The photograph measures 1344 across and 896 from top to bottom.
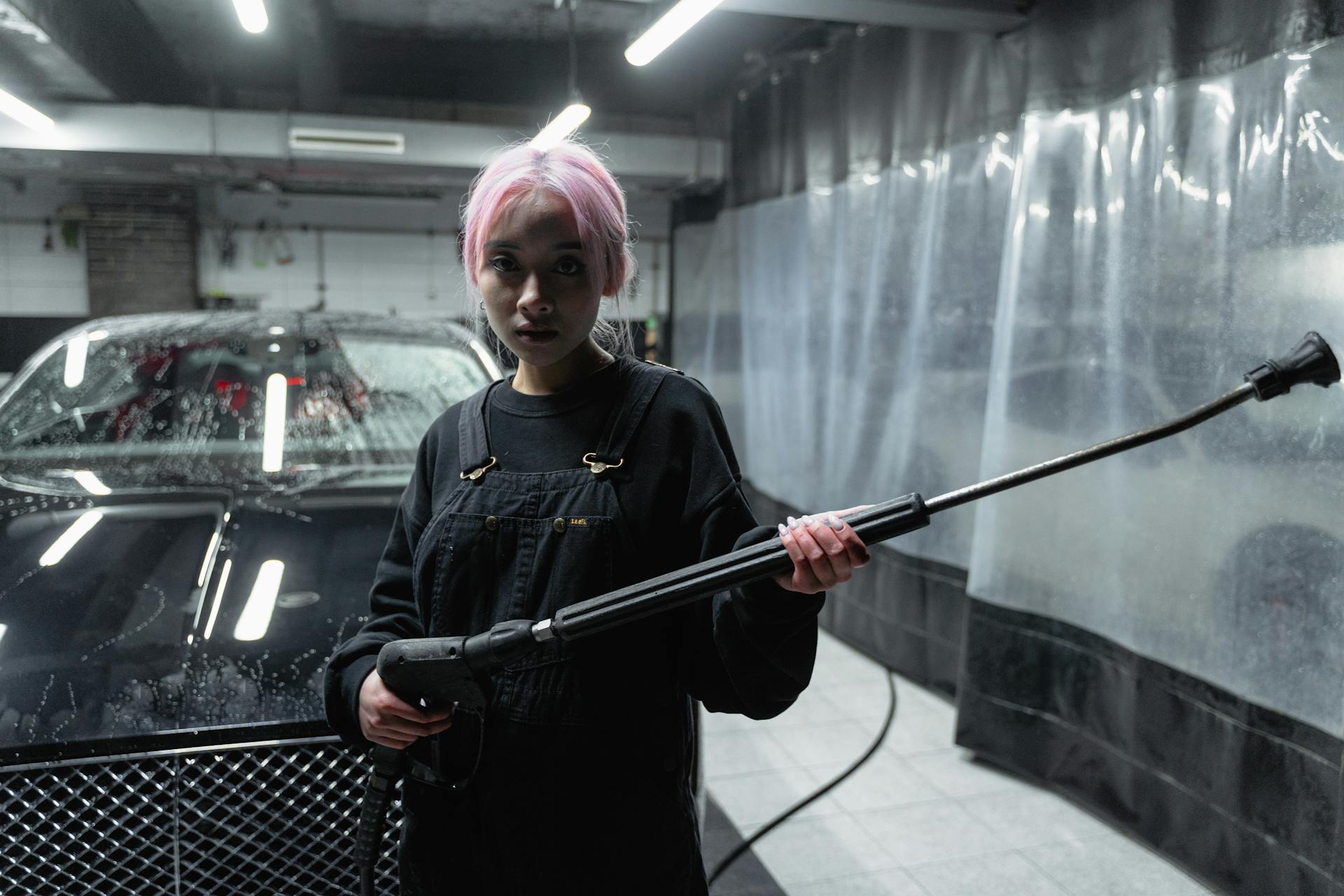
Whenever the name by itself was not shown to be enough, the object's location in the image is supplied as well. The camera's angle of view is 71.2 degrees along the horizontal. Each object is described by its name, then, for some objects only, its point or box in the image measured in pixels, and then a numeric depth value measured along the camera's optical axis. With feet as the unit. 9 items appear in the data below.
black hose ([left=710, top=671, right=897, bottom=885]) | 8.81
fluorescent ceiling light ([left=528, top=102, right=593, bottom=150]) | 15.78
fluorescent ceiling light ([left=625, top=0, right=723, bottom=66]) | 10.77
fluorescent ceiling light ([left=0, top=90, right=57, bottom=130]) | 16.81
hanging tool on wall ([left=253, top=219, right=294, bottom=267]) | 29.07
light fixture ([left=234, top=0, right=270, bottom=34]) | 10.87
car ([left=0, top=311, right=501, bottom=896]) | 5.19
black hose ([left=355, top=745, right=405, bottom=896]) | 3.91
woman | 3.56
